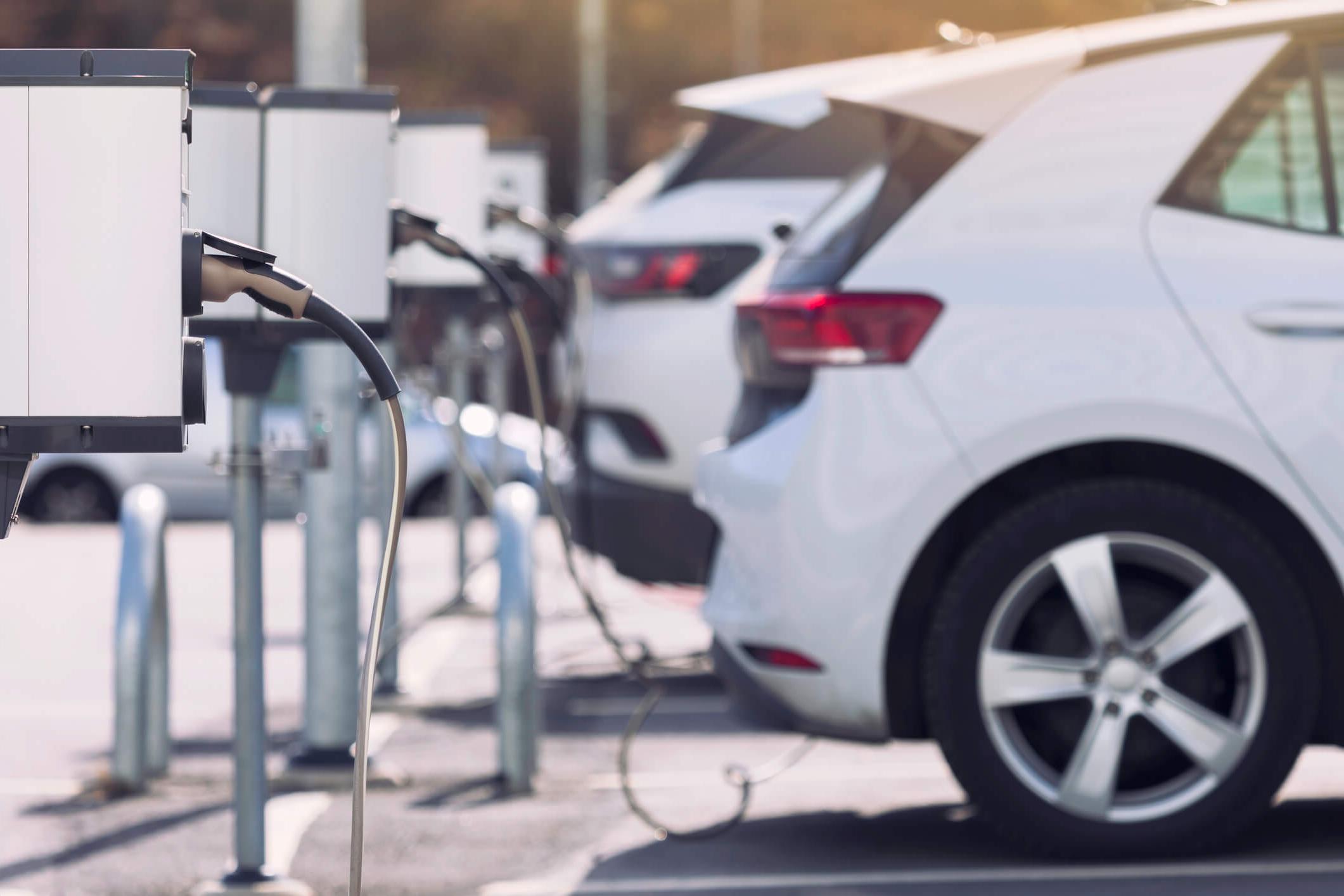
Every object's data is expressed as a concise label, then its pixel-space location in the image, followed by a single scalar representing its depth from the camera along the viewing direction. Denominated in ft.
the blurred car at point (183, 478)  91.97
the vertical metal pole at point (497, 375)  55.41
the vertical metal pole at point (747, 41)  211.82
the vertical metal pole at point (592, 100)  154.19
